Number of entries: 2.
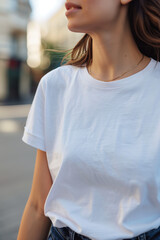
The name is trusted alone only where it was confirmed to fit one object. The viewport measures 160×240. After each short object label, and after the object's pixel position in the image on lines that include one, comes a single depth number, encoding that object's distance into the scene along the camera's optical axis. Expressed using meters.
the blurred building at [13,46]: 25.42
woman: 1.17
